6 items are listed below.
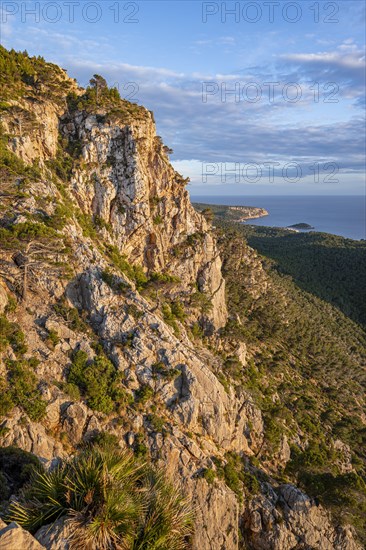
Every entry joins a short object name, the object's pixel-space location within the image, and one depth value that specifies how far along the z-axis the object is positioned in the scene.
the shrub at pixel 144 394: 23.31
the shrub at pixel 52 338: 21.62
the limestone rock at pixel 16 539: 6.23
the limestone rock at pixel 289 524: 23.03
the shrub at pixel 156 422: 22.31
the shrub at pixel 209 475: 21.50
